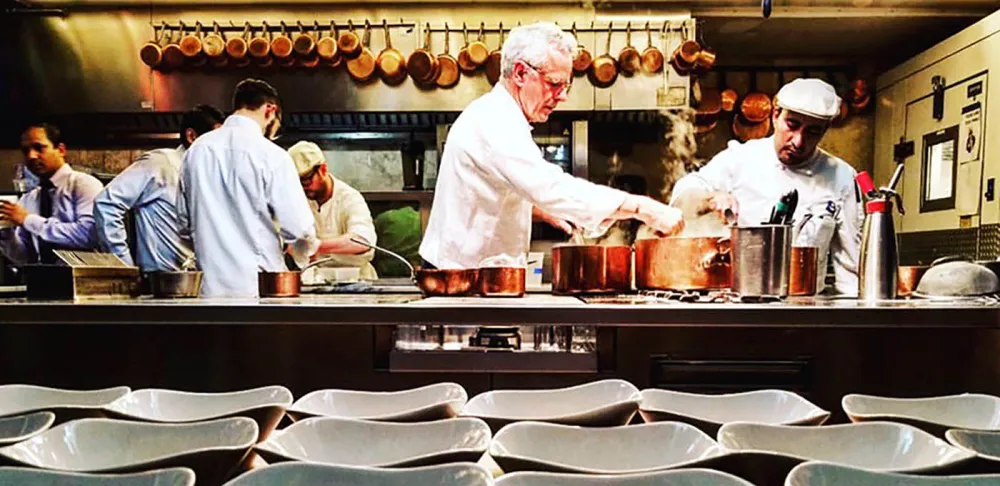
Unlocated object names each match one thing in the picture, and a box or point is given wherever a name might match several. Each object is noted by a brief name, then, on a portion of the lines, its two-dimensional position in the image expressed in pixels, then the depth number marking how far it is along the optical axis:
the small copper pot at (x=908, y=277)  1.71
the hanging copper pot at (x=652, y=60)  3.39
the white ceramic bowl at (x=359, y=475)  0.63
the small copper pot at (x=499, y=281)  1.53
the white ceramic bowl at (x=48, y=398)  1.01
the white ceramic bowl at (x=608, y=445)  0.76
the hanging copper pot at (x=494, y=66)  3.42
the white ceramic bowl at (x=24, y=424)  0.85
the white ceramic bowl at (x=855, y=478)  0.63
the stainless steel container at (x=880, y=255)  1.48
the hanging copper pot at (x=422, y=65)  3.42
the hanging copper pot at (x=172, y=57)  3.42
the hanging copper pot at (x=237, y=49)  3.44
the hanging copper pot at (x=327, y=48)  3.42
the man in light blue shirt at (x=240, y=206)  2.41
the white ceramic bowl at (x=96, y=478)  0.63
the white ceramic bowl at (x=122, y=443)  0.74
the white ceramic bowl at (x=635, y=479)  0.62
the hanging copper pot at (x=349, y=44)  3.42
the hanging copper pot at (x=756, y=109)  4.11
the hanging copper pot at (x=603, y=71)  3.39
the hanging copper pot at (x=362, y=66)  3.43
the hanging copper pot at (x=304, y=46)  3.42
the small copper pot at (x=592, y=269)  1.60
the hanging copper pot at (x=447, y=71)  3.45
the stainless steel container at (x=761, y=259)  1.37
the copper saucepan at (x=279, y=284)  1.63
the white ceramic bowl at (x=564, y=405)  0.87
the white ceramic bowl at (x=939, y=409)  0.94
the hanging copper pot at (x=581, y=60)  3.38
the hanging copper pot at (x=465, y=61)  3.43
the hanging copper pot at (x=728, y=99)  4.09
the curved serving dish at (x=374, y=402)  0.94
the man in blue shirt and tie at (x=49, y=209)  3.44
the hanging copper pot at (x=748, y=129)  4.15
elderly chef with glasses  1.85
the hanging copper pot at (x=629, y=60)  3.40
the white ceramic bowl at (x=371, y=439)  0.77
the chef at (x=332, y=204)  3.37
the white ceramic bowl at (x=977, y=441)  0.75
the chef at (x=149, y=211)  2.83
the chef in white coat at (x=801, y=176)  2.42
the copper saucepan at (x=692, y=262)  1.51
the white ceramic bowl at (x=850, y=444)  0.75
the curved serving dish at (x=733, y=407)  0.92
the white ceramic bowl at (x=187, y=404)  0.95
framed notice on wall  3.51
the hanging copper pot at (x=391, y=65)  3.42
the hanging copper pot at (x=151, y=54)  3.41
